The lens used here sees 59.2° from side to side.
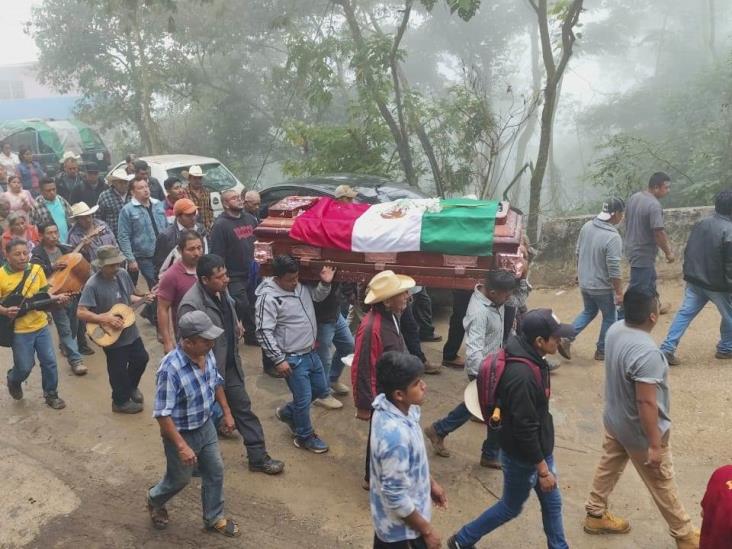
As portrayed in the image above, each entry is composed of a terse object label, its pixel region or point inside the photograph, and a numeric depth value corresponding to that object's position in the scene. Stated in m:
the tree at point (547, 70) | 8.05
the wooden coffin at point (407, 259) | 4.62
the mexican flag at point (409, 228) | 4.67
